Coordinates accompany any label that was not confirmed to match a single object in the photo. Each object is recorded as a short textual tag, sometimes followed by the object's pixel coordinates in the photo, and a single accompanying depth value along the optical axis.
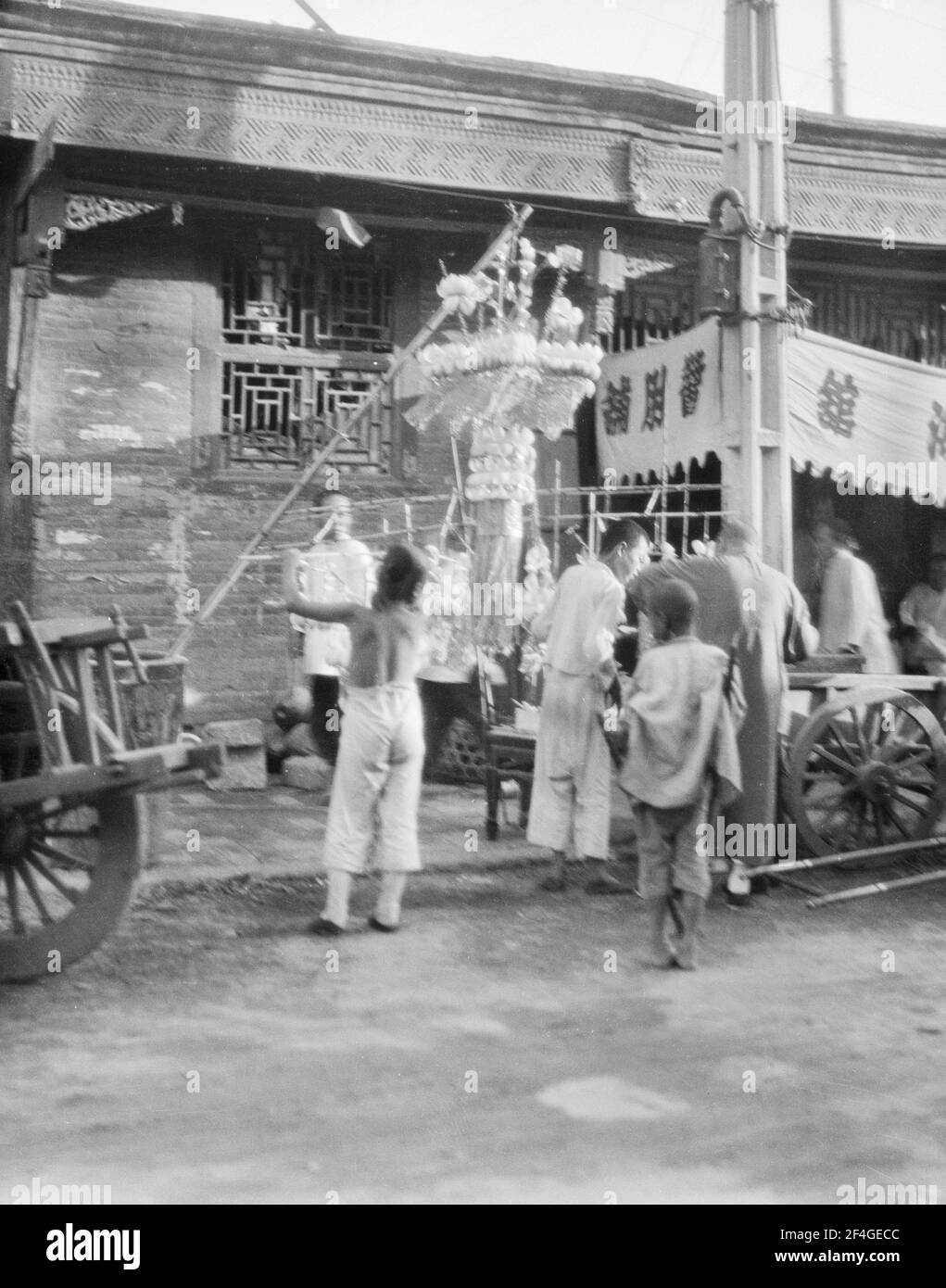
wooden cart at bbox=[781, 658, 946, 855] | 7.59
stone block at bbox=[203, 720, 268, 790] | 10.05
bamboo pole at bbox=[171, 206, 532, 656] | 9.83
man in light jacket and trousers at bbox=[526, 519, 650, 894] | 7.36
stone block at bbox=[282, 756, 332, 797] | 10.05
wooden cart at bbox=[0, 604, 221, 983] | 5.15
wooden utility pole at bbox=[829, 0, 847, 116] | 22.42
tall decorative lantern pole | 9.59
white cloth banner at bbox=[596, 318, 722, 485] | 10.25
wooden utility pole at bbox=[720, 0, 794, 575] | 8.09
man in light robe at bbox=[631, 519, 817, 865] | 7.15
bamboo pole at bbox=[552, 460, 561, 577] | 9.99
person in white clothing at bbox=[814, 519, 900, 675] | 10.05
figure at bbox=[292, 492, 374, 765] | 9.97
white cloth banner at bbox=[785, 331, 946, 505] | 10.32
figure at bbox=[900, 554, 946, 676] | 11.40
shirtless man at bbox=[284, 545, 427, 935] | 6.41
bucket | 7.25
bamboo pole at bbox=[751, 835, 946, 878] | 7.20
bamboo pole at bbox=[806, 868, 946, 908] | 6.99
